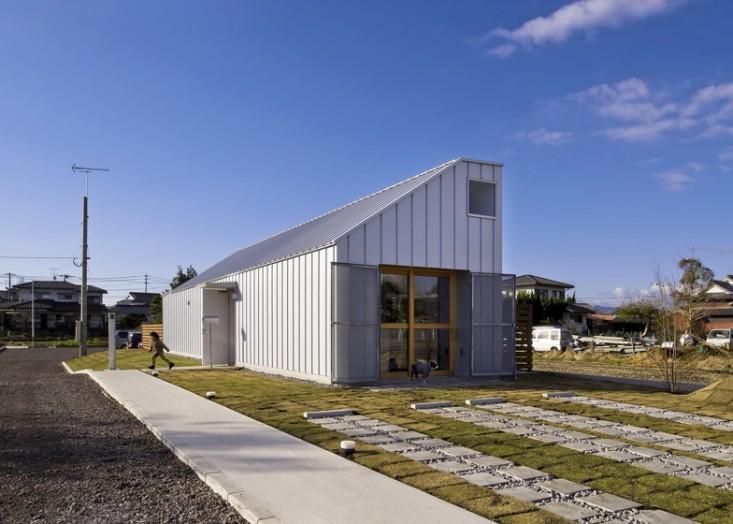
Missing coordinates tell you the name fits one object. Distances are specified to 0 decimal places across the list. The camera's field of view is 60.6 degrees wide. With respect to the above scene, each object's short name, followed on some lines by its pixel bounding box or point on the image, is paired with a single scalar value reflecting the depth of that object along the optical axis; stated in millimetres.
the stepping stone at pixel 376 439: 7305
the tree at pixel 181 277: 55491
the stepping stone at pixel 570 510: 4648
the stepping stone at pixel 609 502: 4824
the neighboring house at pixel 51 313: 57562
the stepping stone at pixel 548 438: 7391
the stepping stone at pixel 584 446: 6896
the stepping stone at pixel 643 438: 7468
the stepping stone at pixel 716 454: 6605
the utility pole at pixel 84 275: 26672
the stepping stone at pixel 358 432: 7754
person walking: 18844
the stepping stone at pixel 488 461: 6179
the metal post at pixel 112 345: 18517
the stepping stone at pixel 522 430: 7906
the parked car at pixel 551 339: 34625
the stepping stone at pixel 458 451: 6641
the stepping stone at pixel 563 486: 5262
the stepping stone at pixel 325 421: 8648
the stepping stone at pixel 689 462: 6238
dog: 14227
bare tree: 13695
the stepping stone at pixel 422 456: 6438
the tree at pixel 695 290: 26309
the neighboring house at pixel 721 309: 41534
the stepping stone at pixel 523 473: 5707
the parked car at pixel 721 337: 33188
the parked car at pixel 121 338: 42784
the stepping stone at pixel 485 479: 5516
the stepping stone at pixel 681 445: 7066
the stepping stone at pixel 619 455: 6484
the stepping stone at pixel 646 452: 6668
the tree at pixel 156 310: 54894
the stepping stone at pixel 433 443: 7059
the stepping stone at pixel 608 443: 7134
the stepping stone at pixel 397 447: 6867
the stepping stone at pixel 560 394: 11808
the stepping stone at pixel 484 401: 10597
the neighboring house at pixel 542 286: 59975
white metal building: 13703
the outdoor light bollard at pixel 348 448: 6527
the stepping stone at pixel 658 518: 4512
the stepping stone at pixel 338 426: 8227
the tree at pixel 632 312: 46416
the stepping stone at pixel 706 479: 5559
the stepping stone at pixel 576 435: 7601
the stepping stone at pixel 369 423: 8453
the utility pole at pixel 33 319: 45612
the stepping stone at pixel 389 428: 8047
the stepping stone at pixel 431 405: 10008
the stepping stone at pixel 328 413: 9055
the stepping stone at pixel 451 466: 5973
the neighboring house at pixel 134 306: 64500
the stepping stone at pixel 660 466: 5977
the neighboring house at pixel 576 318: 55562
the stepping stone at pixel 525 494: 5074
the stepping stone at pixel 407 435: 7578
